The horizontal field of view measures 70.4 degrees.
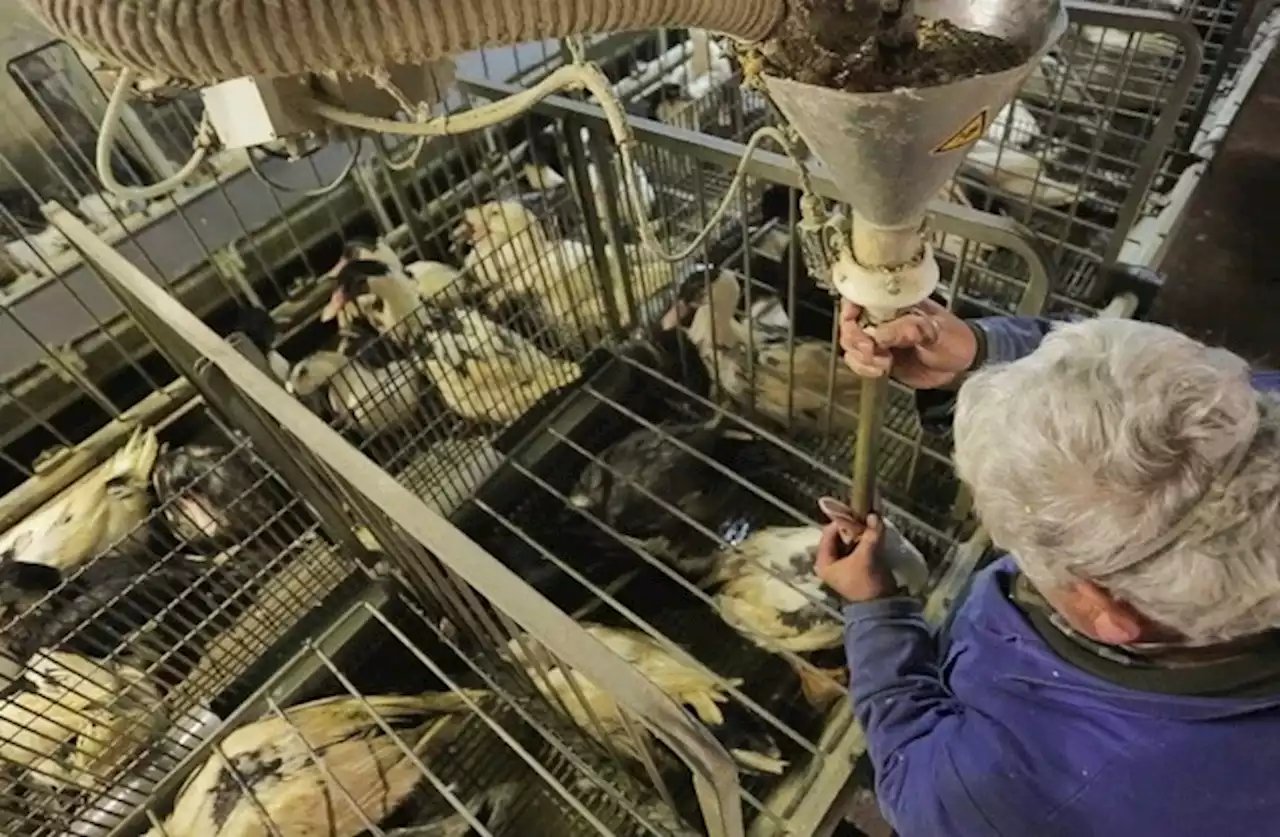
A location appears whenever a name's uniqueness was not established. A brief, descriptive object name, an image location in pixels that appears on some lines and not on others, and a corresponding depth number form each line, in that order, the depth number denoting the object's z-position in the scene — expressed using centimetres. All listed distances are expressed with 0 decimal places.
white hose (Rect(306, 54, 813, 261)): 71
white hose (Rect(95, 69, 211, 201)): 84
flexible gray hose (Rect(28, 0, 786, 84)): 46
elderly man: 65
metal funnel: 61
